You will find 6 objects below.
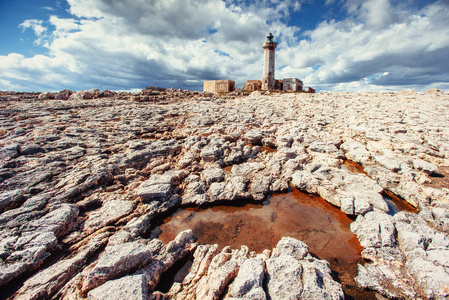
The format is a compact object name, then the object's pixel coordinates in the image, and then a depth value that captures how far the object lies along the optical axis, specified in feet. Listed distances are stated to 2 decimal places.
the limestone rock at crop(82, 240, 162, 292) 13.69
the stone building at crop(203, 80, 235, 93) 117.91
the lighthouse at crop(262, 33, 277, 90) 157.79
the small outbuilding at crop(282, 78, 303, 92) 173.37
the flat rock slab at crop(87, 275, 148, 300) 12.21
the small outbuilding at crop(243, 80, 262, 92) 150.09
